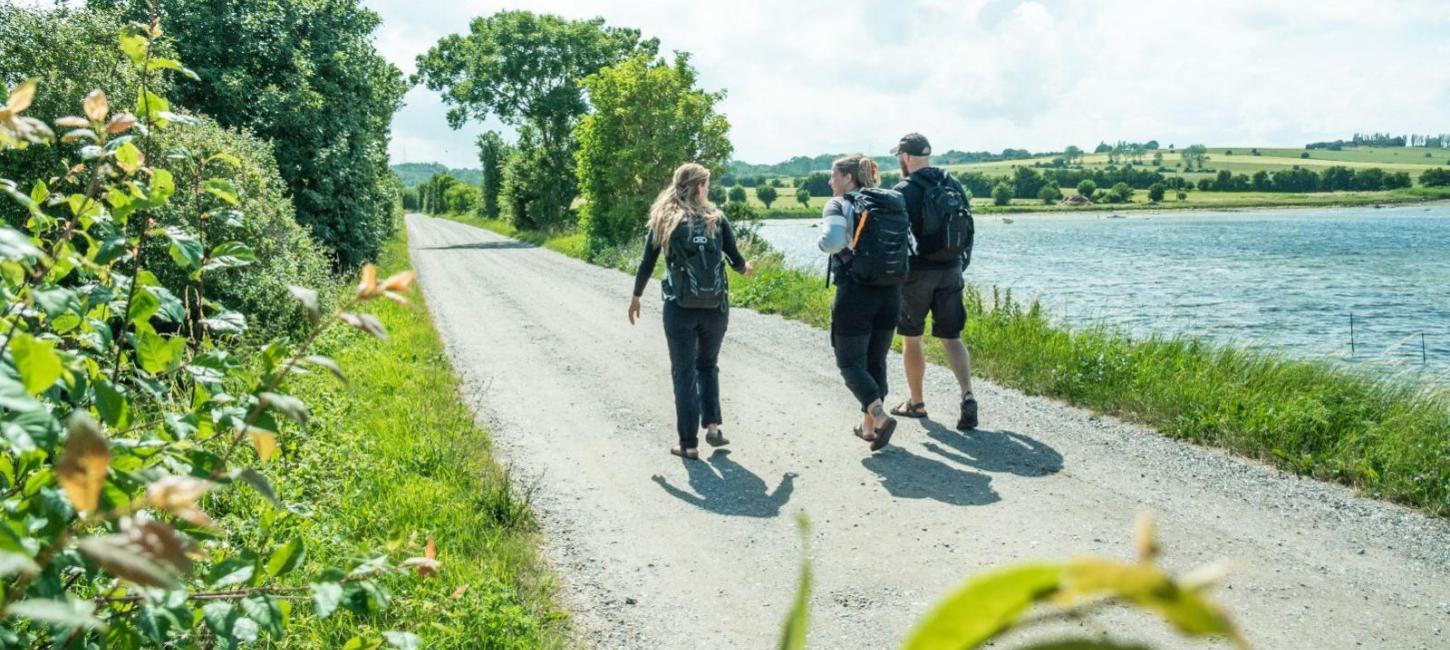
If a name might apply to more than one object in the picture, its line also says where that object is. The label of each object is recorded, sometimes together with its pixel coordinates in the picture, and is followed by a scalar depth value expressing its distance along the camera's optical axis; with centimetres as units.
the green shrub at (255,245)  895
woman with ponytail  641
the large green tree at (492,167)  6286
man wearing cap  696
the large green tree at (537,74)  4634
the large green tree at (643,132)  2584
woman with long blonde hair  639
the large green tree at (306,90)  1588
